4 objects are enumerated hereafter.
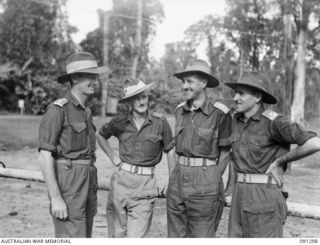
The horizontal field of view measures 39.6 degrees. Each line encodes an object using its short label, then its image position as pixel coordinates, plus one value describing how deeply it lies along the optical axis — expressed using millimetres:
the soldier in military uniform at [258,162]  3354
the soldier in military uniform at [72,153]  3273
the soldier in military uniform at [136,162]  3756
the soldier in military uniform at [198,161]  3627
